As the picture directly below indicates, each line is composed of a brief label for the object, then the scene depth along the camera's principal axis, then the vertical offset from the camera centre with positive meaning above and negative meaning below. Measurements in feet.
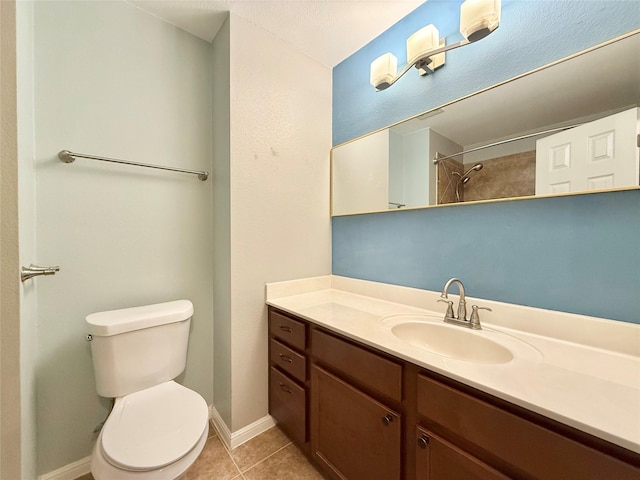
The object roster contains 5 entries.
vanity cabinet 1.85 -1.98
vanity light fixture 3.34 +3.10
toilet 2.90 -2.55
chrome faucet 3.57 -1.18
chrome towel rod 3.78 +1.29
